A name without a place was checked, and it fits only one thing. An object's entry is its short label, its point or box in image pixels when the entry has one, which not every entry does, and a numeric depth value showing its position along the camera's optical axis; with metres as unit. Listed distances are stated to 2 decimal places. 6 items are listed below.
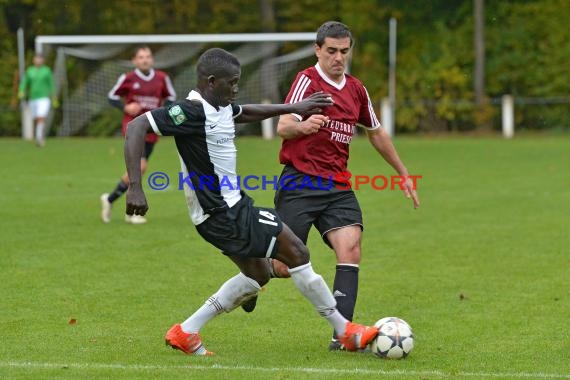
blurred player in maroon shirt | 28.00
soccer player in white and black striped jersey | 12.45
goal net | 57.69
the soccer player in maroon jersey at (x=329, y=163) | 14.22
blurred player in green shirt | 53.66
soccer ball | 12.97
